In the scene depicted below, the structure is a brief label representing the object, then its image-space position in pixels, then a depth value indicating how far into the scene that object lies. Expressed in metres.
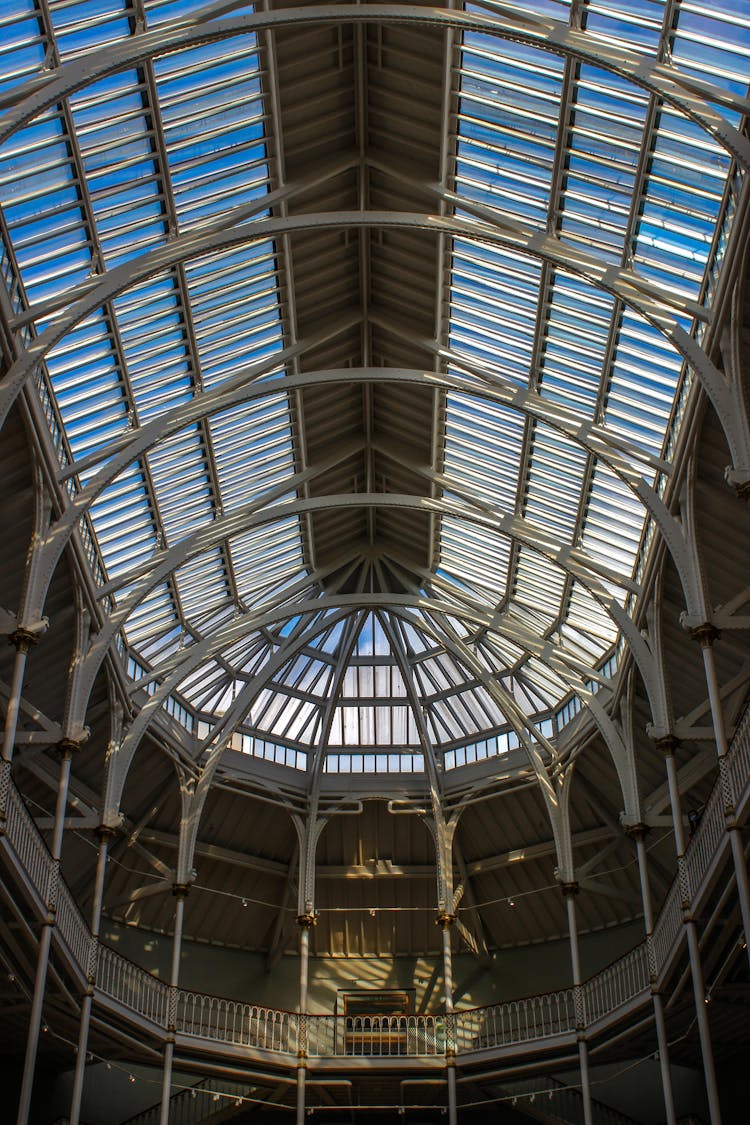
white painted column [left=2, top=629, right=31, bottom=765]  21.83
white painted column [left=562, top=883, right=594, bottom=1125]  29.64
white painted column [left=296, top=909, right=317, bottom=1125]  32.99
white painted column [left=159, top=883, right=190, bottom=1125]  29.69
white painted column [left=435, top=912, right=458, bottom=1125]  32.53
